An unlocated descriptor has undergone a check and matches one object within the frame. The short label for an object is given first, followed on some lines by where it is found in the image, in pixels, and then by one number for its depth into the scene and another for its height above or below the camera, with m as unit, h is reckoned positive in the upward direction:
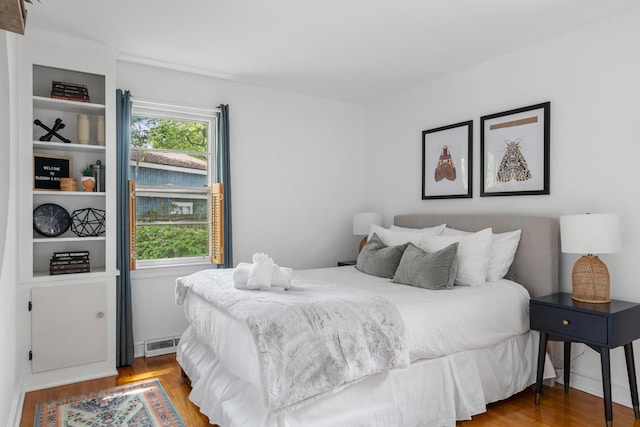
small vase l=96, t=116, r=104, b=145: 3.45 +0.67
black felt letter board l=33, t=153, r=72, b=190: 3.28 +0.34
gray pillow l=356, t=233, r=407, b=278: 3.47 -0.39
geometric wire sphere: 3.50 -0.07
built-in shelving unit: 3.12 -0.16
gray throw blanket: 1.94 -0.63
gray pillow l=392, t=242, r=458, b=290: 2.96 -0.41
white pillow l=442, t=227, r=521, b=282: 3.18 -0.32
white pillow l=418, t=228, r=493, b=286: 3.06 -0.33
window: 3.96 +0.31
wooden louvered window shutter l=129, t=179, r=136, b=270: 3.60 -0.11
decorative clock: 3.32 -0.05
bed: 2.01 -0.79
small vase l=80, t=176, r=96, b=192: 3.38 +0.24
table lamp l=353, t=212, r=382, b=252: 4.62 -0.10
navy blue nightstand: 2.43 -0.70
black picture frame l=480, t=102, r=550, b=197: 3.29 +0.50
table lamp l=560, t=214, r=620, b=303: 2.58 -0.21
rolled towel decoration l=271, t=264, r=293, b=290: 2.74 -0.43
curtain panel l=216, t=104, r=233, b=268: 4.10 +0.41
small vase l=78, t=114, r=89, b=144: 3.41 +0.69
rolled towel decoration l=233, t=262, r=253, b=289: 2.71 -0.42
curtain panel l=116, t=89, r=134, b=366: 3.57 -0.36
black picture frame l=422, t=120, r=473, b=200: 3.89 +0.49
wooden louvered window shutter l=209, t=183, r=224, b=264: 4.00 -0.13
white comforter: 2.25 -0.66
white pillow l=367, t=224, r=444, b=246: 3.64 -0.20
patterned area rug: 2.59 -1.28
